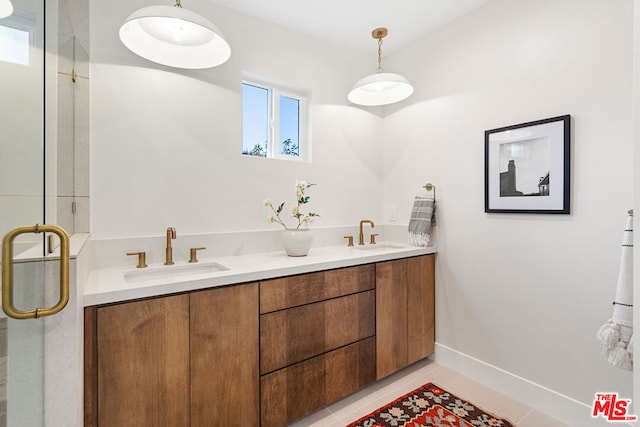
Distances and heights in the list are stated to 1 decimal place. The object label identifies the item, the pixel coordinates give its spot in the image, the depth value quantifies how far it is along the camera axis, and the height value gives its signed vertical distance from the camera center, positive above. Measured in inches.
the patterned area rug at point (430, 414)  66.9 -46.7
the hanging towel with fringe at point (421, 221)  92.8 -2.4
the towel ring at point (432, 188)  95.0 +8.0
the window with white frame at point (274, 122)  88.8 +28.4
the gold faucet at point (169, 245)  68.7 -7.5
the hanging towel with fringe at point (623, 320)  48.1 -17.3
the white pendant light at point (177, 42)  59.0 +35.5
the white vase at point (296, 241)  78.5 -7.4
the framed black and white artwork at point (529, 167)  67.5 +11.3
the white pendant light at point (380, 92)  87.6 +36.0
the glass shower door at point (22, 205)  34.8 +0.9
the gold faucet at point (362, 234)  101.7 -7.3
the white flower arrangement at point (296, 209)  82.5 +1.1
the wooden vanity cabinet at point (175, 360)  46.3 -25.2
